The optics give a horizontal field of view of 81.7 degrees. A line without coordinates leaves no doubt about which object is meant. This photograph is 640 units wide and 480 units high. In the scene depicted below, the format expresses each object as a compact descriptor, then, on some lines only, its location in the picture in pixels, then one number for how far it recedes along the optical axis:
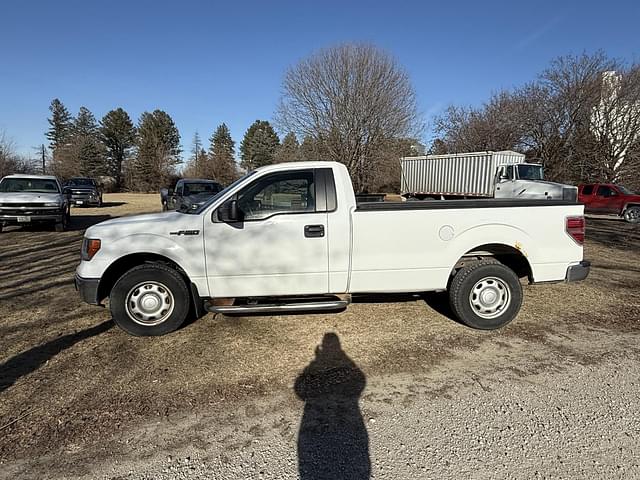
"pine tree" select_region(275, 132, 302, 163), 31.97
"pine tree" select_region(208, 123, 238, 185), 56.31
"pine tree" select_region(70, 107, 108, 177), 55.25
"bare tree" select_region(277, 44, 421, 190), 28.66
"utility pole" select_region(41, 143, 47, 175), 52.55
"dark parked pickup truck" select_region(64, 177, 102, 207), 23.20
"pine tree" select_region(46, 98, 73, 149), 71.12
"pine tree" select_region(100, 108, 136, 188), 60.49
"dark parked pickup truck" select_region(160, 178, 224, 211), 14.76
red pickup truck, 17.22
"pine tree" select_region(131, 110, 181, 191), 57.03
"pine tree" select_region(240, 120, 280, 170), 65.19
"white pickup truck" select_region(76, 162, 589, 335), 4.14
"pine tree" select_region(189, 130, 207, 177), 56.79
